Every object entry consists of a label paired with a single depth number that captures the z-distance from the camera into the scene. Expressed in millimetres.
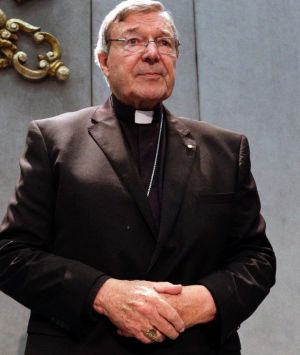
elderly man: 2145
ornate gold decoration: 2951
